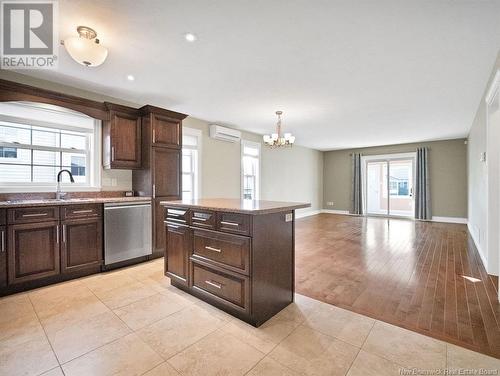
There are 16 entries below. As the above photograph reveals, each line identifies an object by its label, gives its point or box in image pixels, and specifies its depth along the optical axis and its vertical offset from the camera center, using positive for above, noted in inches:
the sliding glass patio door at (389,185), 319.3 +4.0
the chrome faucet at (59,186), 123.5 +1.0
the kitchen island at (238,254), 76.0 -23.4
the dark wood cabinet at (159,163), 144.3 +15.9
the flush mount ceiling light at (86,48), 81.3 +48.5
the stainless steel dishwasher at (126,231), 125.8 -23.9
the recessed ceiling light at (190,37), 88.7 +56.9
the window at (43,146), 117.2 +22.7
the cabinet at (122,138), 137.9 +29.9
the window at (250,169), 244.1 +20.1
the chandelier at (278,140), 180.5 +36.7
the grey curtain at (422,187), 293.4 +0.8
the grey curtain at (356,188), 341.0 -0.3
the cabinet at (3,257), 96.5 -27.6
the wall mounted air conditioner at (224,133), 207.5 +49.2
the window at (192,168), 196.1 +16.7
